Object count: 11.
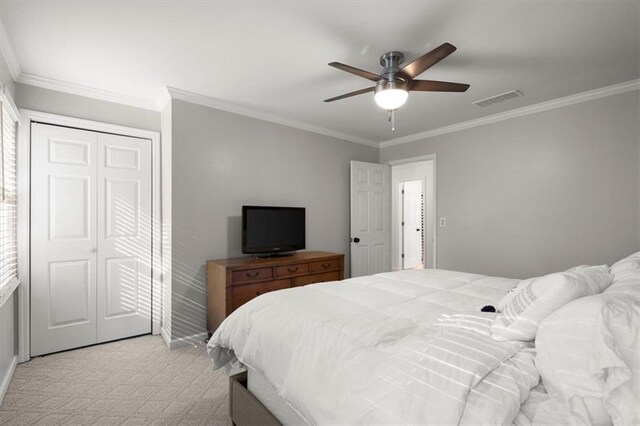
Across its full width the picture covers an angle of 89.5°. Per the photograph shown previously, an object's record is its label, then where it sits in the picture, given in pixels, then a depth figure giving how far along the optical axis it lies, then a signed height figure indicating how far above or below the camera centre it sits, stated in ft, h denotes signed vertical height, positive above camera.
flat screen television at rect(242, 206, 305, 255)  11.37 -0.62
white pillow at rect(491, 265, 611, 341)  3.98 -1.15
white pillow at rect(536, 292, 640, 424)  2.82 -1.38
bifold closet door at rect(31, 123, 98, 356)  9.49 -0.78
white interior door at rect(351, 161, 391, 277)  15.52 -0.27
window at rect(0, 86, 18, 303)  7.44 +0.33
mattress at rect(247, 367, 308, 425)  4.89 -3.09
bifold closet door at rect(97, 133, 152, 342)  10.52 -0.82
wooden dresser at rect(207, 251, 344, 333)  9.93 -2.16
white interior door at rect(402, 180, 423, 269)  17.15 -0.58
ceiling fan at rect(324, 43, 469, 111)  7.16 +3.04
